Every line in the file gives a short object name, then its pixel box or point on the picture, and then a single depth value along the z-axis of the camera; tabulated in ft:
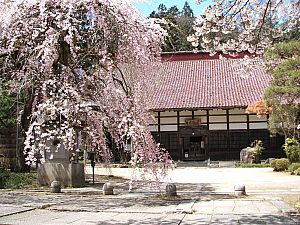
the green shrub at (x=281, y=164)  68.33
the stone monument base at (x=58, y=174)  45.19
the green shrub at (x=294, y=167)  62.95
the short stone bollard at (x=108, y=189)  39.04
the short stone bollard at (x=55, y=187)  40.27
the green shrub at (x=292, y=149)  68.95
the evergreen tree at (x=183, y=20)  180.62
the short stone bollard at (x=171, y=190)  36.99
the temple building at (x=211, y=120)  88.89
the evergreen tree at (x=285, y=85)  59.11
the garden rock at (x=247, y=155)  82.84
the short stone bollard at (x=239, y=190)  36.94
